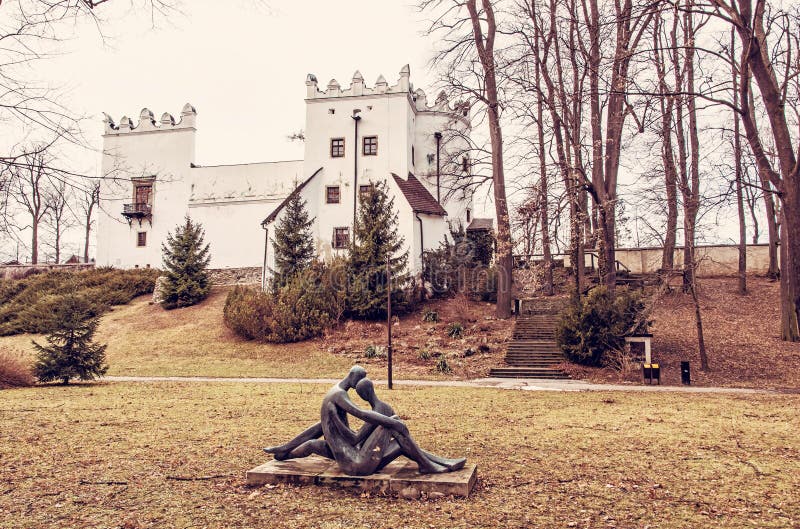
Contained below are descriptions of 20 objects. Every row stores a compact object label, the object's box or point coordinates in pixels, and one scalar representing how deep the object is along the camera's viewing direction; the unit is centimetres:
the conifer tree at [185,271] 3350
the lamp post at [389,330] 1676
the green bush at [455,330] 2506
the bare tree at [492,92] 2562
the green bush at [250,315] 2725
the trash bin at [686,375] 1720
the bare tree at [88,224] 5149
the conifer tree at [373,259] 2803
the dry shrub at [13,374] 1577
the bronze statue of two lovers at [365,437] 612
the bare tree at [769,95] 1384
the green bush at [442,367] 2094
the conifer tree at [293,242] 3142
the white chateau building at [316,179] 3416
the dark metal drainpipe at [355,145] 3447
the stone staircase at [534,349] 2018
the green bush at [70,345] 1552
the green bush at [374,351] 2372
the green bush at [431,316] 2797
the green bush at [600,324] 1959
